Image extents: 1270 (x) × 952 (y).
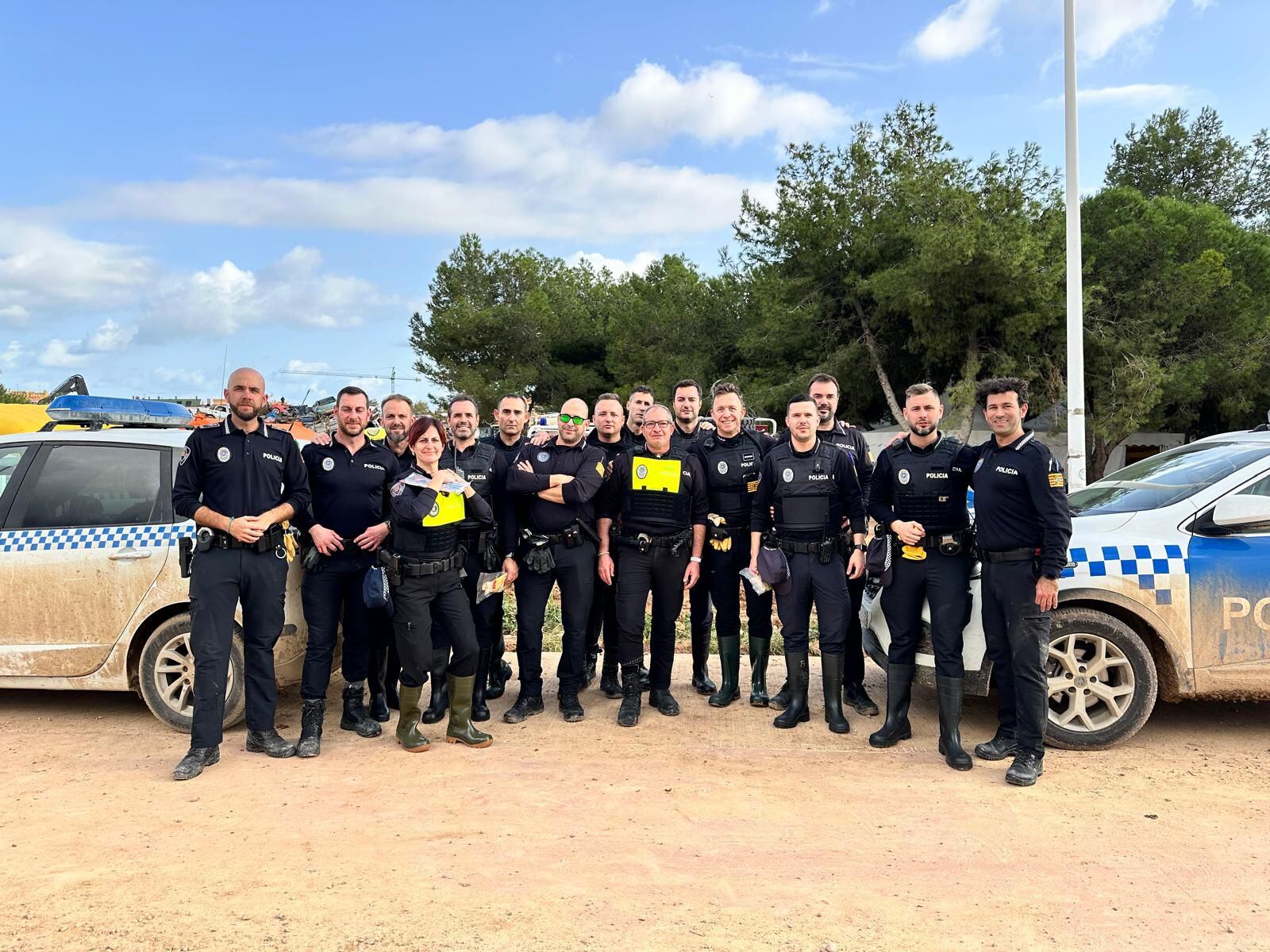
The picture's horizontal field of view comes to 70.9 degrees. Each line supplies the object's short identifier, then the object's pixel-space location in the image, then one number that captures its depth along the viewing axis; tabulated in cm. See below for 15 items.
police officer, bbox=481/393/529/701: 548
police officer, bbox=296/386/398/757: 477
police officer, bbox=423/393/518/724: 520
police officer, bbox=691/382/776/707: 557
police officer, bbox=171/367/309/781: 446
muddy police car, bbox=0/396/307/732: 487
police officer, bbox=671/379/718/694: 577
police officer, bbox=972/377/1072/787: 423
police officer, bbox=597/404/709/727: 536
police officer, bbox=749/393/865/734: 510
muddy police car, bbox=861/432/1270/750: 450
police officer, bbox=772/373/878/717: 550
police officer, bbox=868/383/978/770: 459
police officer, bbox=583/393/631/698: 573
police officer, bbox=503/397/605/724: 519
